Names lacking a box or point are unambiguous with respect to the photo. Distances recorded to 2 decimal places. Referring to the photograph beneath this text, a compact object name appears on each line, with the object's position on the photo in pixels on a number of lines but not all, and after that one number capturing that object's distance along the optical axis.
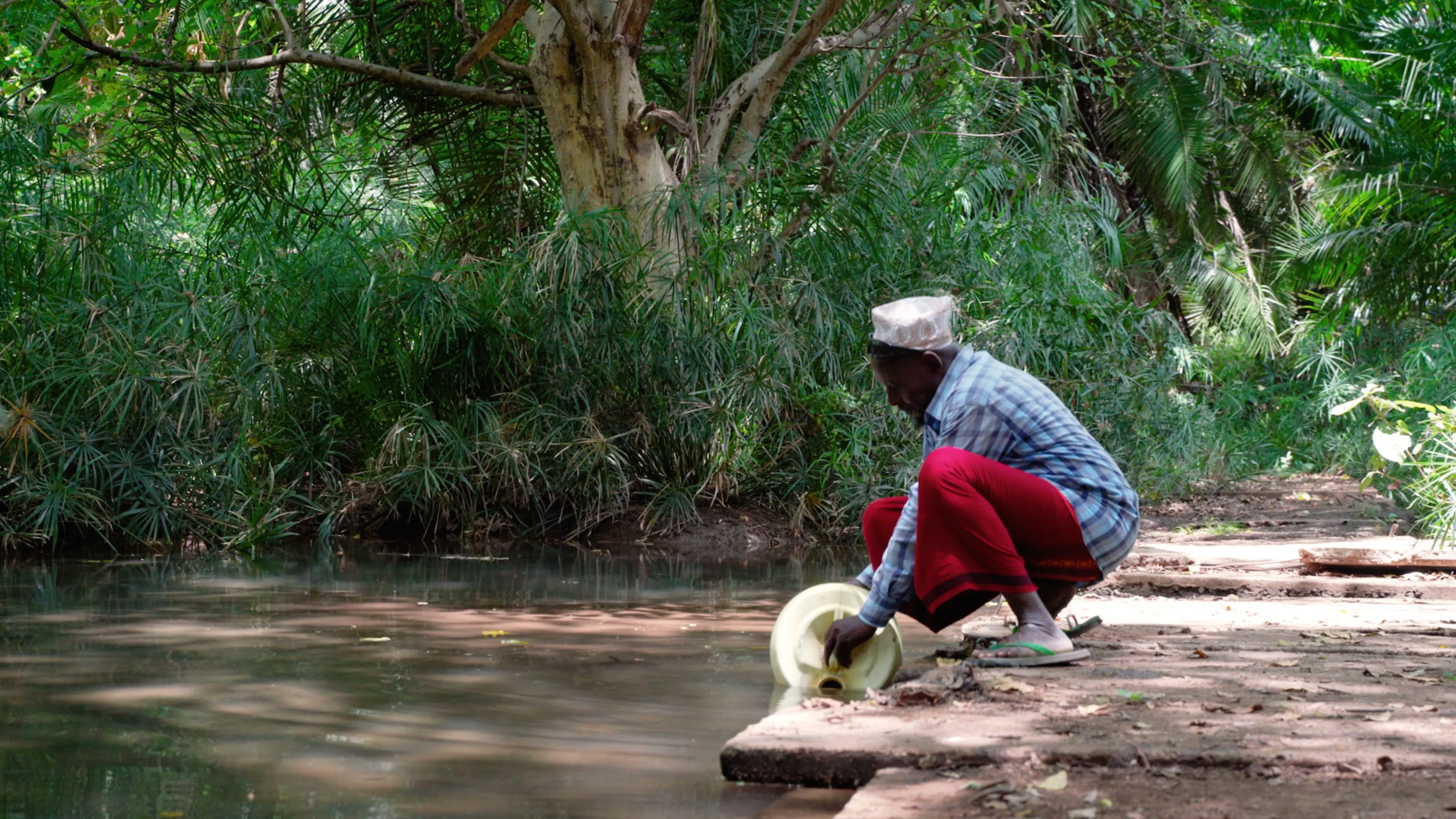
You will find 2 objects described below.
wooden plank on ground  5.59
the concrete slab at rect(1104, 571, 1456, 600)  5.23
